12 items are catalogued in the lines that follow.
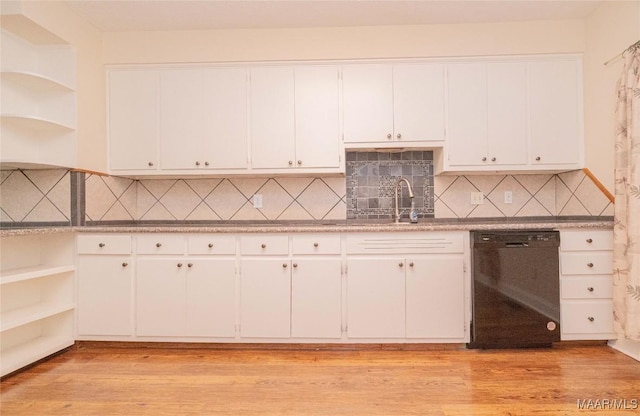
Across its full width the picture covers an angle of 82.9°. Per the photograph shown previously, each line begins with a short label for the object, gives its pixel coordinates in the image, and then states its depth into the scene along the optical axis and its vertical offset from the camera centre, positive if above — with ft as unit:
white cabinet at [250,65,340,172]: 9.88 +2.51
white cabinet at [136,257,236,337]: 8.74 -2.13
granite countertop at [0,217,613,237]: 8.51 -0.44
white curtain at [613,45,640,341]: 7.55 +0.04
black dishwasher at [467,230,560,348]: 8.34 -1.89
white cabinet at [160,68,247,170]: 9.98 +2.55
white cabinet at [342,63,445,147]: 9.77 +2.86
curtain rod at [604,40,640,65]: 7.85 +3.52
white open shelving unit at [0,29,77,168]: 8.32 +2.66
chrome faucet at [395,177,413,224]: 9.94 +0.54
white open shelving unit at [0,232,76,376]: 7.91 -2.02
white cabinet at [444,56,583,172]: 9.66 +2.54
